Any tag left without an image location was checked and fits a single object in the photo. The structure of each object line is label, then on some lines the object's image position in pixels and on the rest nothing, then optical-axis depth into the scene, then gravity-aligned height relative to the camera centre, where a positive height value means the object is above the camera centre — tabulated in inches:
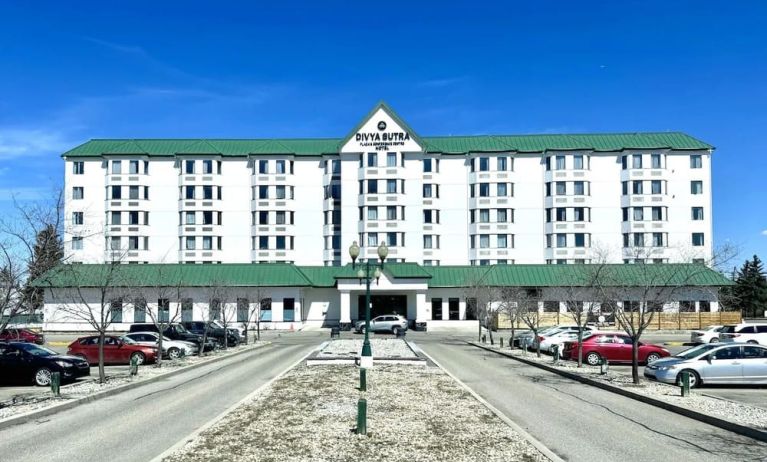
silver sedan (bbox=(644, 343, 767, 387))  860.6 -128.2
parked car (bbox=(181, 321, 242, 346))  1736.0 -158.9
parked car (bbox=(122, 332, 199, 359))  1294.3 -139.9
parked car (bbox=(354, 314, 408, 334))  2143.2 -172.8
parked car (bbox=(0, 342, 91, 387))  908.6 -126.9
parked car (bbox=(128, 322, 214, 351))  1512.1 -145.4
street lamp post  999.0 -12.6
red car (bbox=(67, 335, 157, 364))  1217.4 -142.9
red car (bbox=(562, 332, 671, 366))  1167.6 -143.8
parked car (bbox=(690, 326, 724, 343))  1676.9 -175.1
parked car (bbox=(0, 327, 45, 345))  1689.3 -160.5
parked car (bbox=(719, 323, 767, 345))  1535.4 -156.0
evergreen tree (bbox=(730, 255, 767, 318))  3563.2 -136.8
